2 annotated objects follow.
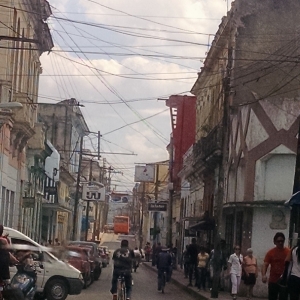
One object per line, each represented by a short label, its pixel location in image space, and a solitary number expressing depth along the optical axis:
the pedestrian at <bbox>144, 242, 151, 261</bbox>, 77.25
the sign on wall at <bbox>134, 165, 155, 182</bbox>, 78.19
